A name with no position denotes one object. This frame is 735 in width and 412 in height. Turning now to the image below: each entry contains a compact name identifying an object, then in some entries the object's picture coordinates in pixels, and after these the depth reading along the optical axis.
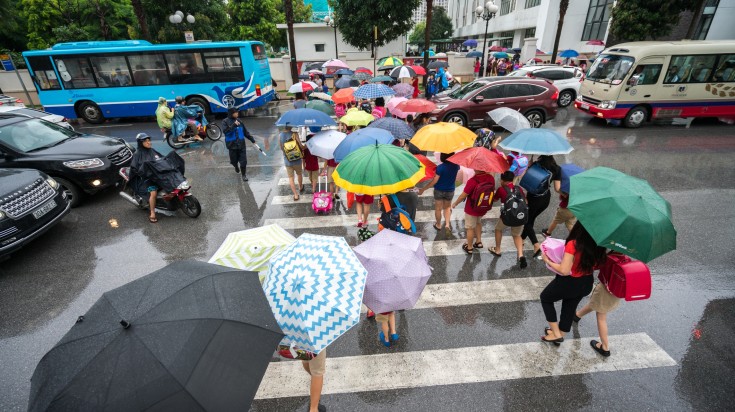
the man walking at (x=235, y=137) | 8.06
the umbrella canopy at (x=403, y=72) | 13.87
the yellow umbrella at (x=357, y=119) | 7.81
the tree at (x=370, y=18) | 23.40
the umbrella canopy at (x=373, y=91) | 9.98
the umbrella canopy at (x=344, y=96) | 11.14
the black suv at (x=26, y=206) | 5.55
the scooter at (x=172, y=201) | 7.14
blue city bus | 14.53
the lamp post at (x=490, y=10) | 21.42
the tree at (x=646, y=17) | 19.34
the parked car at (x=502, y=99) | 12.27
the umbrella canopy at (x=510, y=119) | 7.46
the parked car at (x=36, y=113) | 9.55
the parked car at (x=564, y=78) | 16.45
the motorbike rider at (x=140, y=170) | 6.73
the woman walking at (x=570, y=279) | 3.38
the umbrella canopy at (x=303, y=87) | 12.69
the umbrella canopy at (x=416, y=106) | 9.21
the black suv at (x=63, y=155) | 7.39
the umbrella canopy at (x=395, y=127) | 6.81
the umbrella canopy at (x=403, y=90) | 12.05
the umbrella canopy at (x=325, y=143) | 6.58
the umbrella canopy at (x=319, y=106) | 9.28
